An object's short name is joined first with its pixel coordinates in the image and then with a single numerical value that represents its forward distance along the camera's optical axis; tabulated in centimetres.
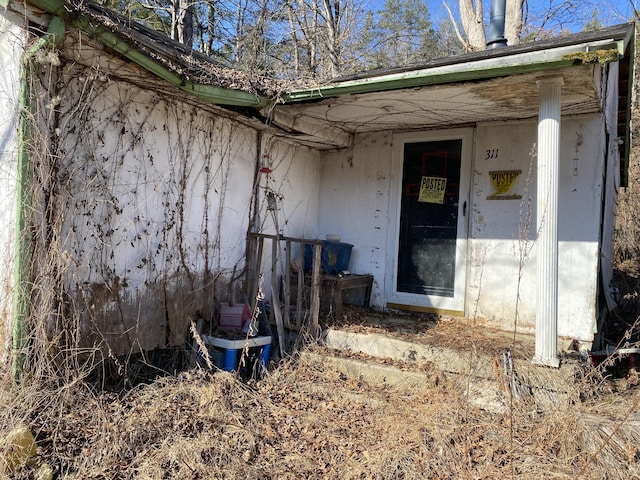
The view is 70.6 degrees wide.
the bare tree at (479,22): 1134
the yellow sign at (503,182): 559
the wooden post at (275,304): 513
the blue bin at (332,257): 639
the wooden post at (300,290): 531
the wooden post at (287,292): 532
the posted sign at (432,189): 613
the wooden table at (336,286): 579
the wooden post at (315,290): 508
